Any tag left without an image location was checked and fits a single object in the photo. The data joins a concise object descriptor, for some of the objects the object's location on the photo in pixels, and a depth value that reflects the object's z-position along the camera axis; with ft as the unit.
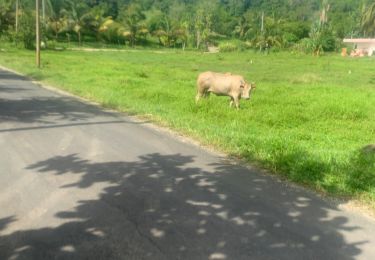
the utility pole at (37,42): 85.09
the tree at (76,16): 215.72
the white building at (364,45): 252.42
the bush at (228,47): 236.59
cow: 49.88
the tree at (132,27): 240.92
